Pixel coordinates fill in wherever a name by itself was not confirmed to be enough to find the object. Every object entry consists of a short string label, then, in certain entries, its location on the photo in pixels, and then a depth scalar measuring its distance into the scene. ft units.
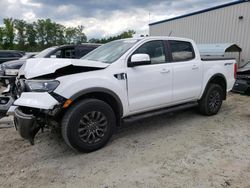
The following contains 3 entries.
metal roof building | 32.11
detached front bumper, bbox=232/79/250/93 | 20.95
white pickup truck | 8.87
